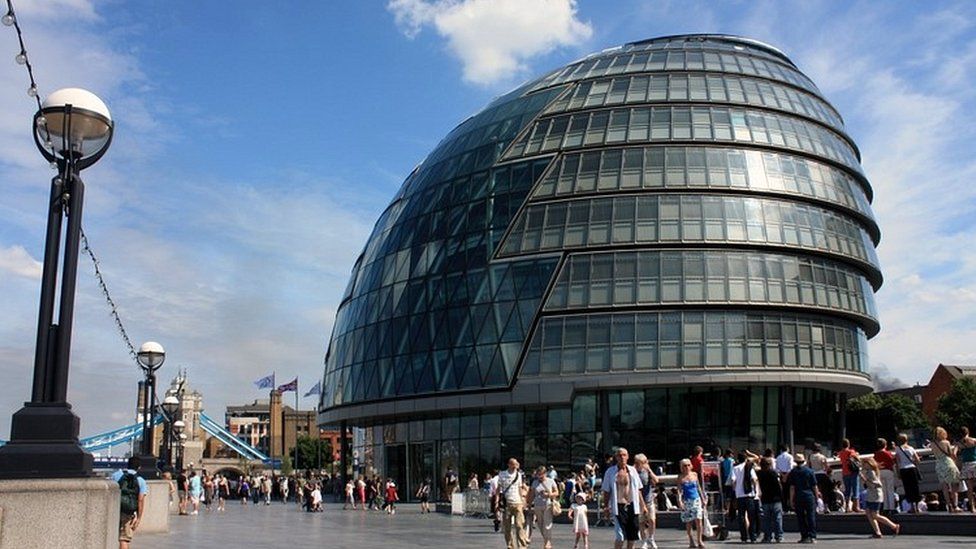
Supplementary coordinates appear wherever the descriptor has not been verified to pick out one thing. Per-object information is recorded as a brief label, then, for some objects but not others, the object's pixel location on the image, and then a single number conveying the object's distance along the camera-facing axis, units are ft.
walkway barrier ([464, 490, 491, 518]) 126.21
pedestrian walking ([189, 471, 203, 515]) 142.31
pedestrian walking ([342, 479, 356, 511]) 170.40
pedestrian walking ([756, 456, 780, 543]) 70.85
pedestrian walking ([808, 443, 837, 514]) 89.51
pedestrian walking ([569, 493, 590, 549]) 69.36
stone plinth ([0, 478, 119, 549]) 28.86
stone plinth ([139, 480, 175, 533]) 88.38
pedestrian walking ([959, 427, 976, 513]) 71.26
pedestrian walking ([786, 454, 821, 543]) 69.00
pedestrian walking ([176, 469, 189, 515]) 166.87
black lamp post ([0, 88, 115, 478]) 30.35
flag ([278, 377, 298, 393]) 311.97
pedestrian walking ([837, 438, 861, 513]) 82.38
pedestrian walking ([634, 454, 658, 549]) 63.36
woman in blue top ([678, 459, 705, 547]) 67.31
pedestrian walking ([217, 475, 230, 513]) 166.58
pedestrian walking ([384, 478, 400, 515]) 149.59
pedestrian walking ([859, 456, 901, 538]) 69.72
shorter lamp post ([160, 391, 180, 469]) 136.46
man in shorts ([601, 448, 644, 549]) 56.39
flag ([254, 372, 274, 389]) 401.70
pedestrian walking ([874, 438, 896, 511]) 76.38
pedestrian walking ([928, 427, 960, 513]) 71.77
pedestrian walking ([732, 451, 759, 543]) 72.69
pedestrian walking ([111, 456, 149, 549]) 54.70
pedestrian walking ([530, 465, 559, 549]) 70.24
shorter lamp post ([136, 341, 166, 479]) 90.53
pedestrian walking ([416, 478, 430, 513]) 148.87
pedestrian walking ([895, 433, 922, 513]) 75.68
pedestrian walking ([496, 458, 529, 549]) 65.05
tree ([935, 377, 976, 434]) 300.11
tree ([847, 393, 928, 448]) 278.67
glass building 157.17
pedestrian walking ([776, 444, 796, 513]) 88.79
